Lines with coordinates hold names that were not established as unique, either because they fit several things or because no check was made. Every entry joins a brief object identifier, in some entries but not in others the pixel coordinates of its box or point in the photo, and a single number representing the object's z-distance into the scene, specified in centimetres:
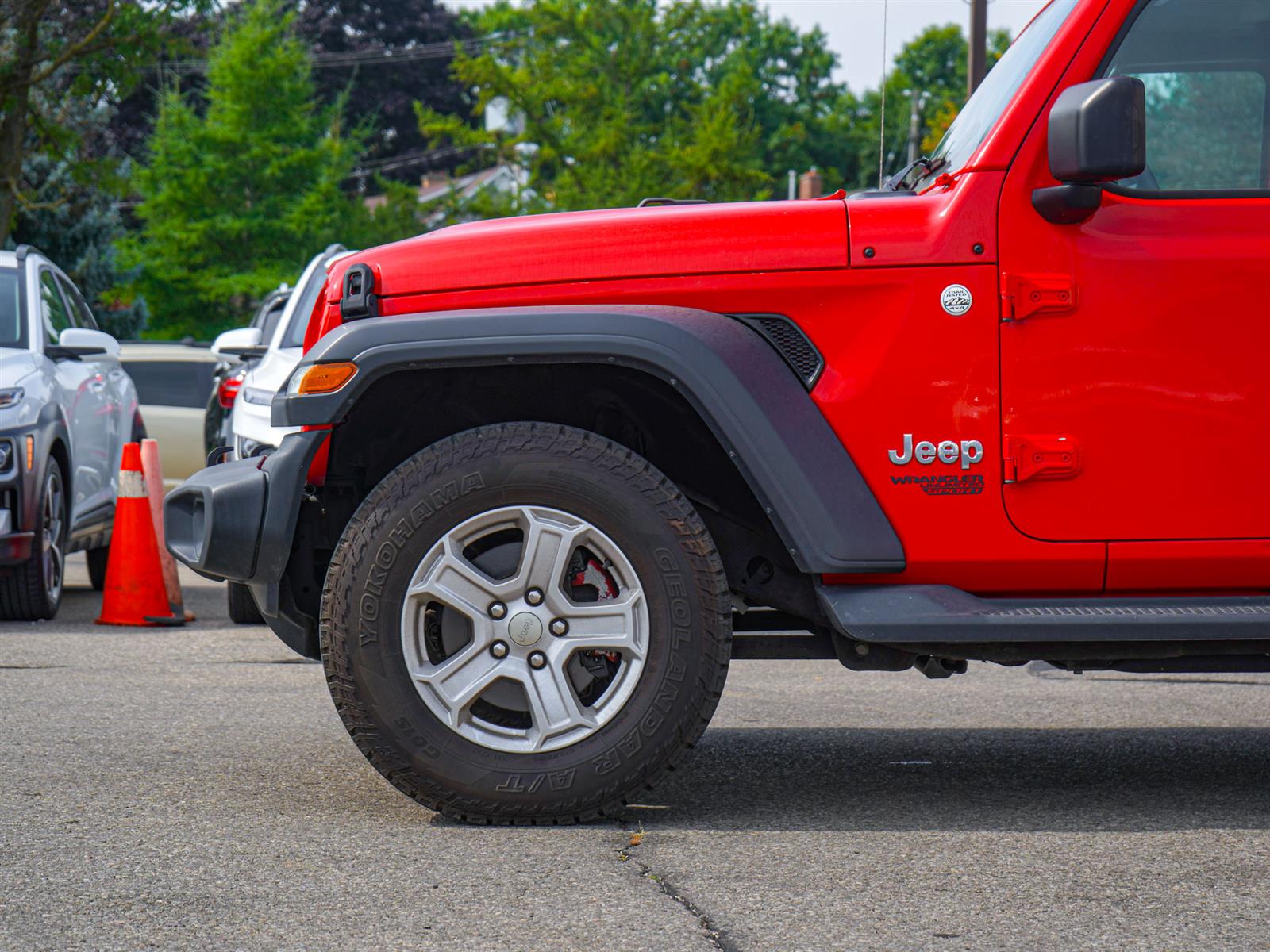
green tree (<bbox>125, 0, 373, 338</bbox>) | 3441
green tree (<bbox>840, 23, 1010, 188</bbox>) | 5006
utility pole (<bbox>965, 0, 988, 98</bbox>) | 1385
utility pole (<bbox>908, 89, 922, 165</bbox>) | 2906
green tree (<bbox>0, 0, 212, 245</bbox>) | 1794
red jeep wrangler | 388
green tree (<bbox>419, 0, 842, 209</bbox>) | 4128
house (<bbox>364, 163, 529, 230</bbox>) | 4353
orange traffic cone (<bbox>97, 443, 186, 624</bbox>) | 818
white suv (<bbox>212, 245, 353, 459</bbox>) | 782
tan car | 1595
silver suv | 795
